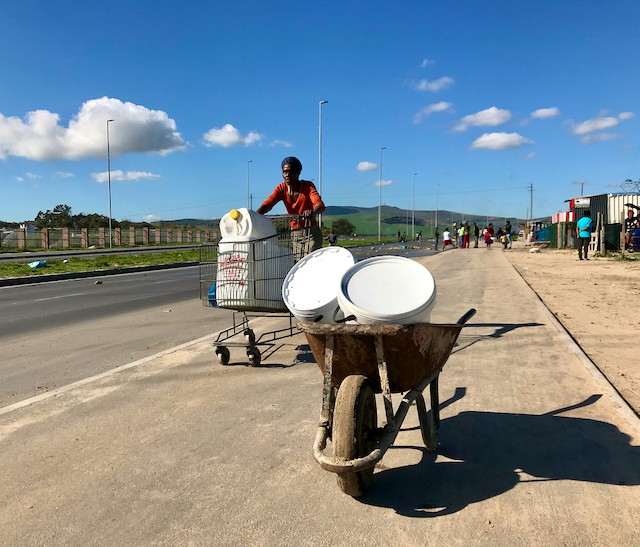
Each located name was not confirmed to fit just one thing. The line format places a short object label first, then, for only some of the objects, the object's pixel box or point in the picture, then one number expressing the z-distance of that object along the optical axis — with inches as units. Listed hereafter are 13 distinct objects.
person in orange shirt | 228.1
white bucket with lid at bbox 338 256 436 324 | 118.3
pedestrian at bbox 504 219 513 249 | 1641.5
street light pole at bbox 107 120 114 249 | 1750.7
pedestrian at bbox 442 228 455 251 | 1322.0
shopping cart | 215.8
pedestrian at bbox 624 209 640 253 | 1016.4
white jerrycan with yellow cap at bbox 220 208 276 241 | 216.2
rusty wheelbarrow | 105.6
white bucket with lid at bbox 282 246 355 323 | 130.0
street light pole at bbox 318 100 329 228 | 1885.8
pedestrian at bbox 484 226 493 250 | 1438.2
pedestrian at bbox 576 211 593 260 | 866.1
